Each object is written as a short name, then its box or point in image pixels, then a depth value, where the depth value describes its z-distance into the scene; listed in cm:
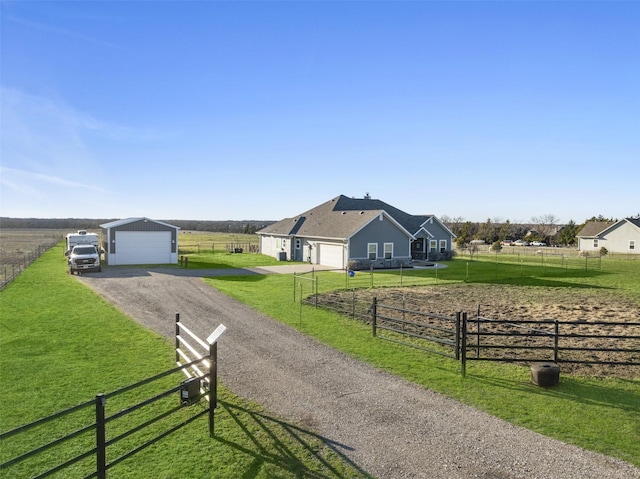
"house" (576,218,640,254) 6600
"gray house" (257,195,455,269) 4184
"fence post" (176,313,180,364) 1309
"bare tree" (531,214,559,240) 10661
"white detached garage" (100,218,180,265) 4069
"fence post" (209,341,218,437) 862
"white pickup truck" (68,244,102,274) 3350
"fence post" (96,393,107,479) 636
